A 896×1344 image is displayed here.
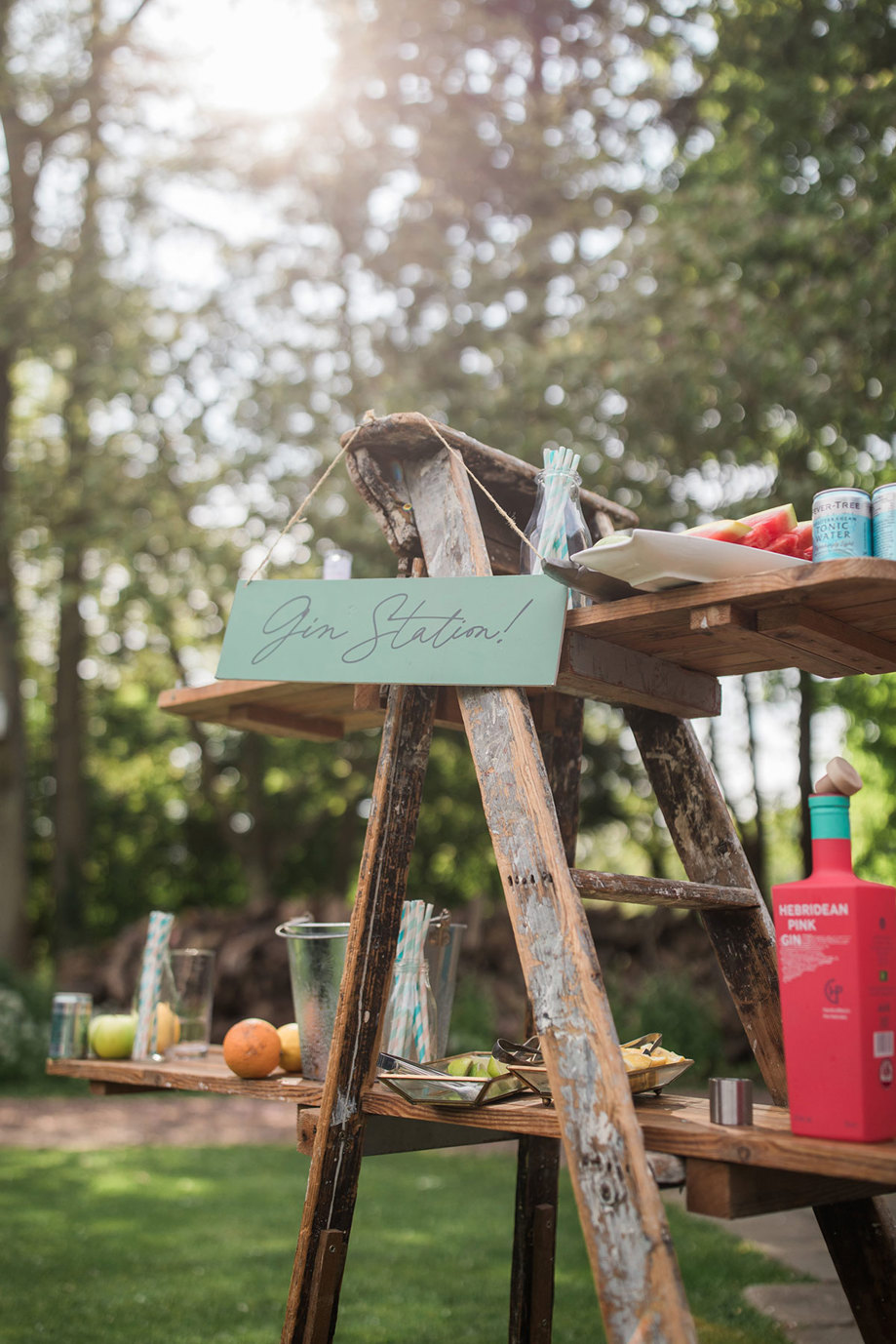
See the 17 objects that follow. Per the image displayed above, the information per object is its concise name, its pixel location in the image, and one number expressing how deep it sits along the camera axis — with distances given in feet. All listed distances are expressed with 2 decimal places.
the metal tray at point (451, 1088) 5.63
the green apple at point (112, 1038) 8.42
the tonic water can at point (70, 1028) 8.62
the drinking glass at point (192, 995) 8.87
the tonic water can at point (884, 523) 5.09
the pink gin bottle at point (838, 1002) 4.71
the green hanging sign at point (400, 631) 5.81
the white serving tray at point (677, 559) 5.18
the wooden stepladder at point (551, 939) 4.75
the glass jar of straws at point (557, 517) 6.41
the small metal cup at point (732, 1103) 5.10
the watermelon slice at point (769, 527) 5.63
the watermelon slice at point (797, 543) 5.65
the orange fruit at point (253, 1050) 7.00
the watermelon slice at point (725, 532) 5.50
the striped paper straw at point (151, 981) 8.31
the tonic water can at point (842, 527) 5.11
